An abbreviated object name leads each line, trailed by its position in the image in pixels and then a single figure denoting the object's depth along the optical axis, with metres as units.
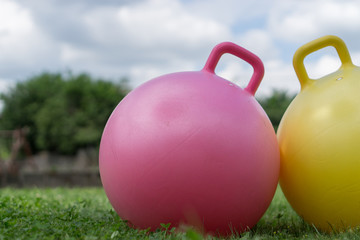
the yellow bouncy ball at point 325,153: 3.32
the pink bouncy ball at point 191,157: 3.06
